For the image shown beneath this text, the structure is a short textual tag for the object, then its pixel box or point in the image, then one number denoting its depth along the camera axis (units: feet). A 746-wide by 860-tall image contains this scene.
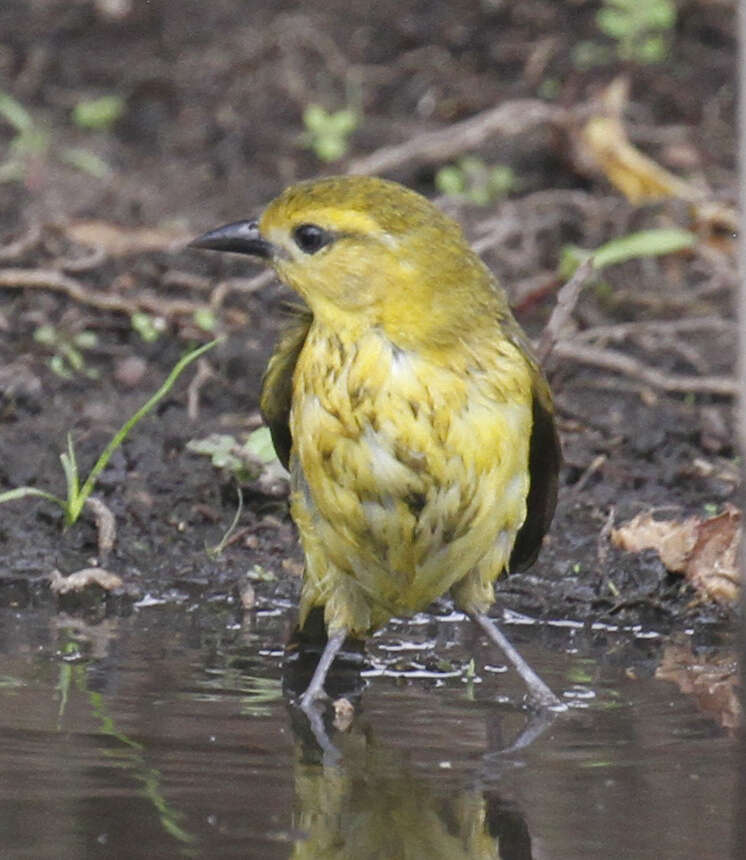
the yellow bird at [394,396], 30.42
